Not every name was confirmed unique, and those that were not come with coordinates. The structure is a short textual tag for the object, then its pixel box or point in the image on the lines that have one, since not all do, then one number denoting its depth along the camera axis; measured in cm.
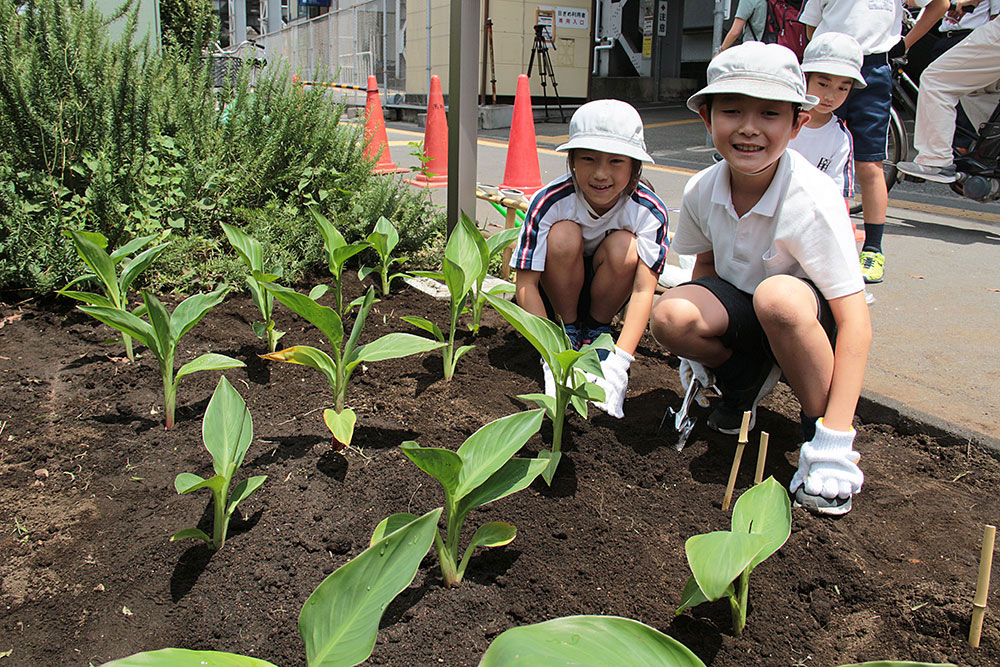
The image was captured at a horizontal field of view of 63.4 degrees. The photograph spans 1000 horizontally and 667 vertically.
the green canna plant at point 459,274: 241
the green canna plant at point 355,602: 105
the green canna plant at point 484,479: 153
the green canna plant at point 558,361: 185
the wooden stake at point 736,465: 168
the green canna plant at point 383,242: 293
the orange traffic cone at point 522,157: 561
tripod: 1441
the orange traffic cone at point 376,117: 640
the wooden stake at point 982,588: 127
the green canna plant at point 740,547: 128
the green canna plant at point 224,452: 159
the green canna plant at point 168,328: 201
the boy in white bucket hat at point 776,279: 183
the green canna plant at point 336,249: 262
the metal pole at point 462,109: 309
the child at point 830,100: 289
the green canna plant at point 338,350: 195
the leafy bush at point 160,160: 296
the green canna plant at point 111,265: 238
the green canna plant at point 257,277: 252
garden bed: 148
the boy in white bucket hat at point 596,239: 238
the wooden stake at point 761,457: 160
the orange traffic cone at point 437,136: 636
